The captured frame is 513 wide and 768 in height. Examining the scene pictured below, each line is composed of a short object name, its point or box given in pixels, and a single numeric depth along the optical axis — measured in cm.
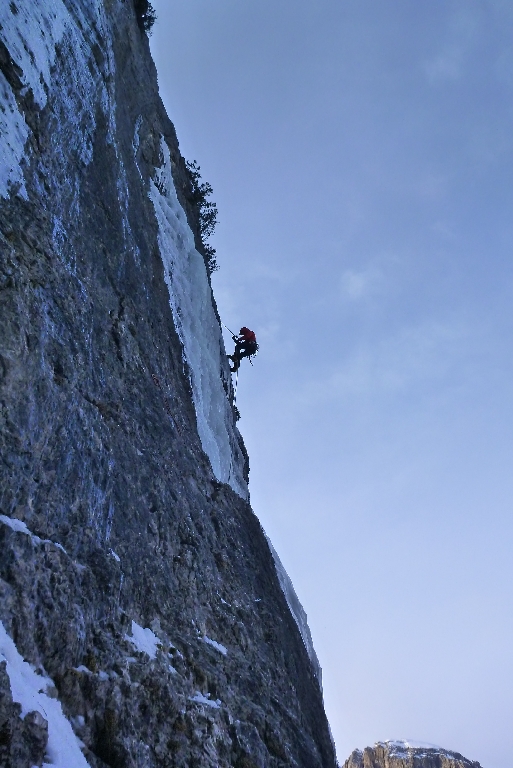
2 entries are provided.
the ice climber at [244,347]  2106
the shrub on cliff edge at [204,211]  2028
